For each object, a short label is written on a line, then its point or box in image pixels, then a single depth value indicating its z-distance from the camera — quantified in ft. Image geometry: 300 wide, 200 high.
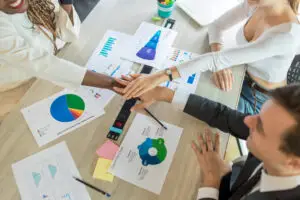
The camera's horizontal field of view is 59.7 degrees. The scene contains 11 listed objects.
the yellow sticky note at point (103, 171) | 2.94
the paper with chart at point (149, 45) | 3.96
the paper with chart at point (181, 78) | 3.73
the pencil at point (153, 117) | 3.30
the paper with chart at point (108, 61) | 3.66
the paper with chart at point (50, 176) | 2.83
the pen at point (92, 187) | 2.83
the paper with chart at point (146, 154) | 2.92
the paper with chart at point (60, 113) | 3.26
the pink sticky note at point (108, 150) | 3.08
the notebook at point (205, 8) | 4.51
